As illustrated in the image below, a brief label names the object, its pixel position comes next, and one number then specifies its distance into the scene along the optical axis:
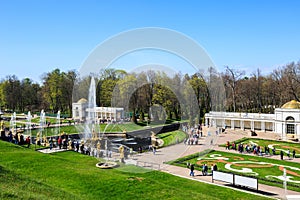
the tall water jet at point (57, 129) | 46.62
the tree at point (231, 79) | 68.85
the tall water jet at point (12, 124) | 48.87
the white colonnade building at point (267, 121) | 41.47
